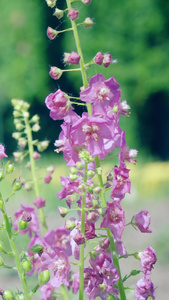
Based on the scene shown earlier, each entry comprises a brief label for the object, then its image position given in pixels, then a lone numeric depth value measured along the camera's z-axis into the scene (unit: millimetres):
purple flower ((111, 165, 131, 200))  697
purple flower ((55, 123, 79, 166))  698
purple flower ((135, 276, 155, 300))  719
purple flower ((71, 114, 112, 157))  693
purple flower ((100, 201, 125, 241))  697
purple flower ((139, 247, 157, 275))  717
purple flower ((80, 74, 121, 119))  698
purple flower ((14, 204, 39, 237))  849
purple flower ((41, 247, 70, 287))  723
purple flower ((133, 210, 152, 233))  729
